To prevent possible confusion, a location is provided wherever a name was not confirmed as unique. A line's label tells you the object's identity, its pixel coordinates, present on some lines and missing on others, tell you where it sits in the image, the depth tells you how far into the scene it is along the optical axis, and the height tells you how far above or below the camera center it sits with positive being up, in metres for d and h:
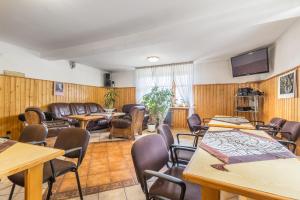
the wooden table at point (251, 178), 0.59 -0.42
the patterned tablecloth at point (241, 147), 0.91 -0.41
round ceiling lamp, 4.04 +1.35
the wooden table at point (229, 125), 1.88 -0.39
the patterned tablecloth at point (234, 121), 2.21 -0.38
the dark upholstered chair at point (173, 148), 1.35 -0.53
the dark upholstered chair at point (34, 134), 1.45 -0.42
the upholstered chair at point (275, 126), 2.34 -0.50
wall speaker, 5.64 +0.87
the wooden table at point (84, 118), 2.95 -0.46
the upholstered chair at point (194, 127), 2.55 -0.55
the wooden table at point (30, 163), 0.79 -0.41
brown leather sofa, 3.57 -0.38
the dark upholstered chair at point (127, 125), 3.48 -0.71
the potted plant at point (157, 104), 4.25 -0.14
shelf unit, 3.77 -0.12
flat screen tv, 3.14 +1.01
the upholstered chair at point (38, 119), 2.88 -0.46
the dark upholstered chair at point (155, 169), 0.90 -0.54
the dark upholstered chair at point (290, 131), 1.94 -0.51
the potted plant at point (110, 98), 5.30 +0.06
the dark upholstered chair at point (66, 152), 1.11 -0.55
